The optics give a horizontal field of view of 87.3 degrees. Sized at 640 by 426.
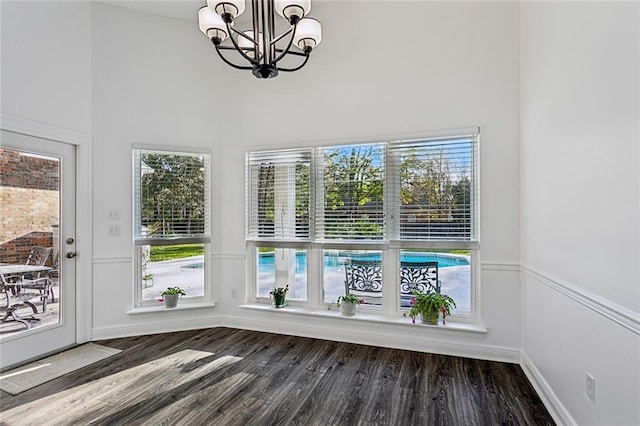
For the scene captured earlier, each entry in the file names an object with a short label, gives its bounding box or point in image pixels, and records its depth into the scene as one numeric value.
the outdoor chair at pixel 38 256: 3.07
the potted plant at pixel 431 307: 3.16
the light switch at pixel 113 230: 3.60
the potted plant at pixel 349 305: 3.48
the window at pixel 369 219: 3.21
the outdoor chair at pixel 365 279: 3.51
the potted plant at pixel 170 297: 3.78
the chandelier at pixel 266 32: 2.09
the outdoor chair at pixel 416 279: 3.32
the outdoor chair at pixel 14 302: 2.87
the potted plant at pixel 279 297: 3.75
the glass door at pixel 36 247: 2.88
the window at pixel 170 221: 3.75
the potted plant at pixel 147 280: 3.81
